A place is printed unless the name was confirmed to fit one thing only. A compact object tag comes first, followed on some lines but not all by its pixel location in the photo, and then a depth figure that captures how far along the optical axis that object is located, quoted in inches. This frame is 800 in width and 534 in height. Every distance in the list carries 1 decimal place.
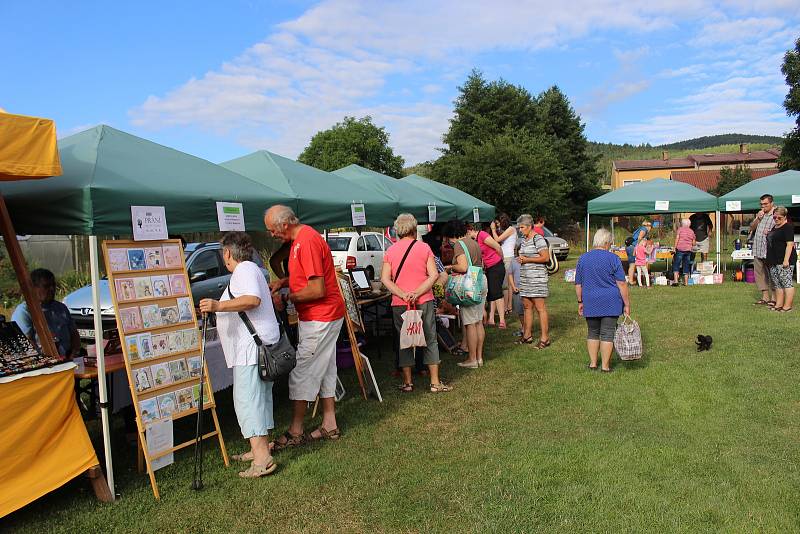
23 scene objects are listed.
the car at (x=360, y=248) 670.5
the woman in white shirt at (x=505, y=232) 384.8
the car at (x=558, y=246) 842.8
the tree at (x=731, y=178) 1566.6
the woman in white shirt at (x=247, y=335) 152.7
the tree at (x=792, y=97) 992.2
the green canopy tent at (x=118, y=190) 147.0
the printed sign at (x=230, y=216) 183.9
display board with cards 151.9
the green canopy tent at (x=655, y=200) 585.6
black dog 291.3
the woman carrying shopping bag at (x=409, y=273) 221.8
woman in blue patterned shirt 242.1
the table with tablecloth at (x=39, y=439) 130.0
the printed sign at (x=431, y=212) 367.2
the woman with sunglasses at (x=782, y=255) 358.3
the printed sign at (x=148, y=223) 155.8
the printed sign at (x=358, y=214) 267.3
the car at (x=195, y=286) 343.6
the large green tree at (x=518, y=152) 1011.3
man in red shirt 169.2
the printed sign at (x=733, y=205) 568.3
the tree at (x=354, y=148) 1560.0
